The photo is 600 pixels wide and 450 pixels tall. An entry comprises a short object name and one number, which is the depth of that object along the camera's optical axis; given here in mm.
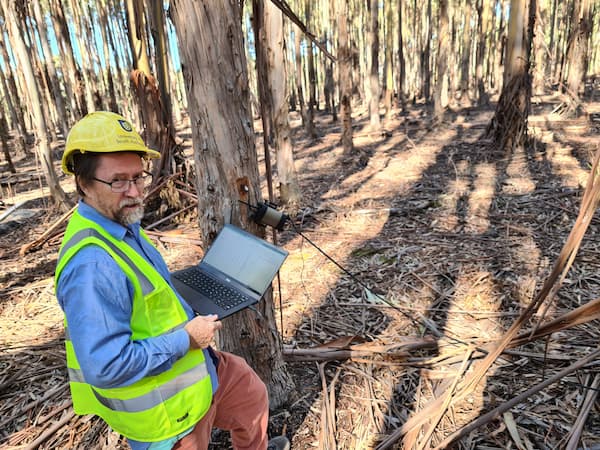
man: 1260
